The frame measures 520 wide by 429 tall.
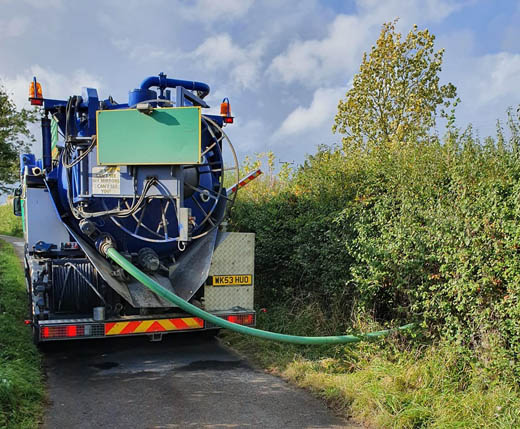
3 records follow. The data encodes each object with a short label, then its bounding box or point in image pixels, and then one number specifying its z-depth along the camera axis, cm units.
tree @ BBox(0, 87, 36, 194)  2317
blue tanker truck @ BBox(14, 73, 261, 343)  513
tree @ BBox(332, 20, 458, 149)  1454
